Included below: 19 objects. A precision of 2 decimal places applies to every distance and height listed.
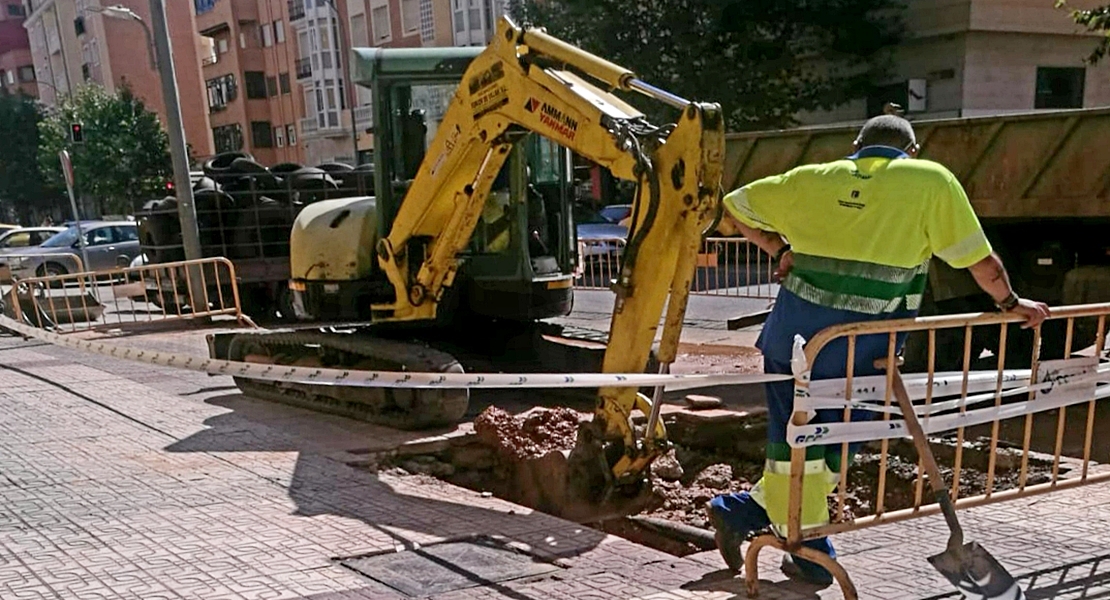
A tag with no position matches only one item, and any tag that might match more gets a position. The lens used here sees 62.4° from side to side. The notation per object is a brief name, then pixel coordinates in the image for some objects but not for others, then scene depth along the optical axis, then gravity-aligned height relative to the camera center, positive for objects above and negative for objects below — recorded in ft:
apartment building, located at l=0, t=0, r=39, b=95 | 246.06 +27.24
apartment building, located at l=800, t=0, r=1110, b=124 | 72.74 +4.47
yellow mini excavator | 16.15 -2.23
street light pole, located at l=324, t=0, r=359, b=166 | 131.50 +14.14
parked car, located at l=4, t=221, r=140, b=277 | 70.44 -7.38
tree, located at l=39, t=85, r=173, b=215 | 135.95 +1.28
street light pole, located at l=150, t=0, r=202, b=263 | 45.19 +0.79
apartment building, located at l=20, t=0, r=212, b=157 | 183.11 +21.81
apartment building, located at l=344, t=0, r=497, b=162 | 118.32 +16.26
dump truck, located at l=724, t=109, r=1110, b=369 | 26.89 -2.80
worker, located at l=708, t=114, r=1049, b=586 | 11.91 -1.78
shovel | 11.68 -5.68
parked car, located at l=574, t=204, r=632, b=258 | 56.39 -7.10
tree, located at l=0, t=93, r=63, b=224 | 177.78 +1.95
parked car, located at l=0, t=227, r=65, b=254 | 84.38 -7.05
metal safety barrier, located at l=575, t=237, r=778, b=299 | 46.29 -7.56
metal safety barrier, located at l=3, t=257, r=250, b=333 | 43.57 -7.18
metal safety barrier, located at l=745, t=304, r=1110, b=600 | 11.98 -4.09
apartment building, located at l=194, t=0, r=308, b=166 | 165.58 +13.27
